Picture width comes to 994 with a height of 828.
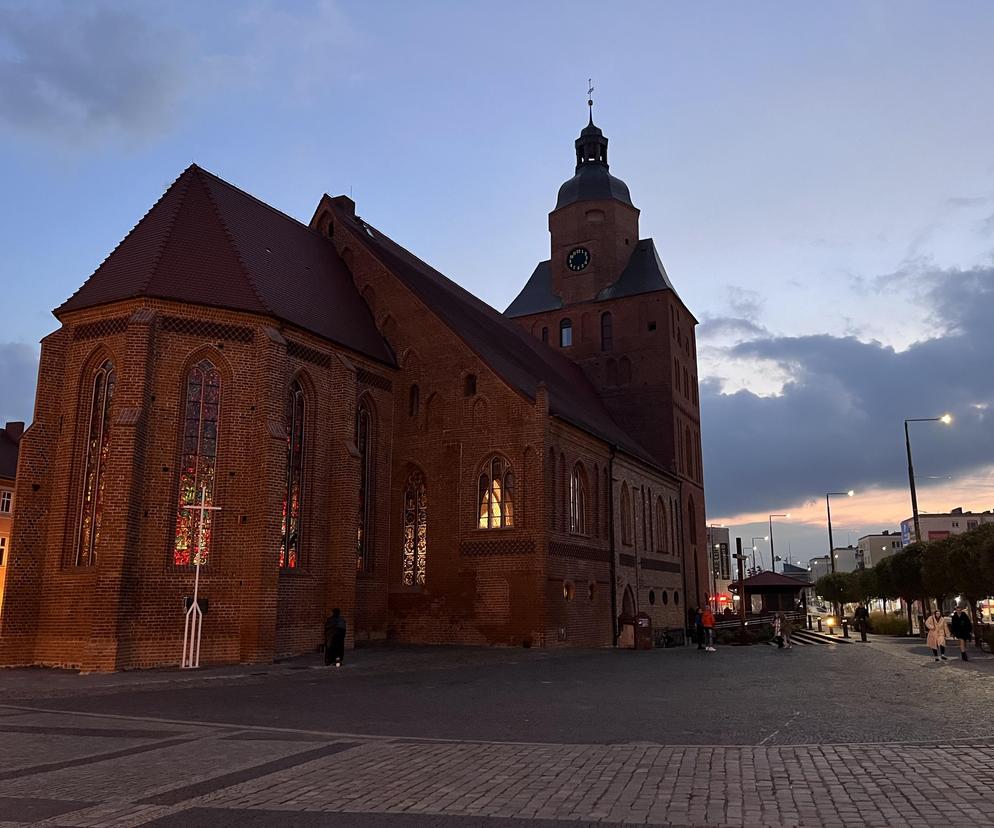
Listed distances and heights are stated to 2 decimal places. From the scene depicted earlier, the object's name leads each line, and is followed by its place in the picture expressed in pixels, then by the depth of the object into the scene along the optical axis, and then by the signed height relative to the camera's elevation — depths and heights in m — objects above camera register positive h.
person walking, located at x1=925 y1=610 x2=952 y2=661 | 23.95 -1.04
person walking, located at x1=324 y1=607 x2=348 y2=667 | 20.45 -1.03
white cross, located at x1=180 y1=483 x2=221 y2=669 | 20.39 -0.78
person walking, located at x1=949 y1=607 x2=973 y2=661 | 24.96 -0.86
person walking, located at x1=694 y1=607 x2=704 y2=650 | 31.17 -1.10
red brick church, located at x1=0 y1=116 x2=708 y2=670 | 21.25 +3.94
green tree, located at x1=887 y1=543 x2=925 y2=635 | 39.19 +1.14
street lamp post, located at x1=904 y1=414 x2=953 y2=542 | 32.70 +5.02
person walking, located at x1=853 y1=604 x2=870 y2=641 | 36.23 -0.90
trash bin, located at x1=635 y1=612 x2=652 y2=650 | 30.91 -1.31
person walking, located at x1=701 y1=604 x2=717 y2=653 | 31.34 -1.01
